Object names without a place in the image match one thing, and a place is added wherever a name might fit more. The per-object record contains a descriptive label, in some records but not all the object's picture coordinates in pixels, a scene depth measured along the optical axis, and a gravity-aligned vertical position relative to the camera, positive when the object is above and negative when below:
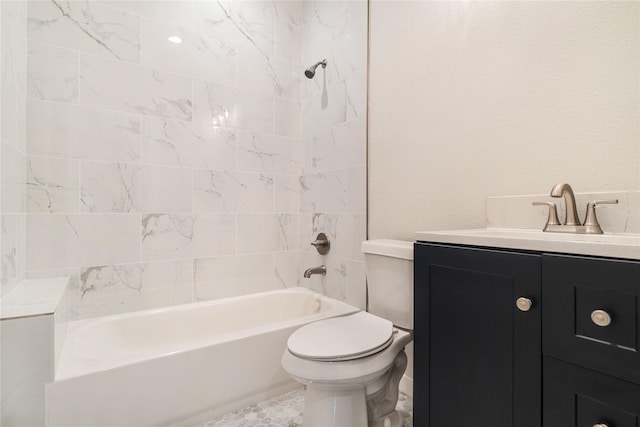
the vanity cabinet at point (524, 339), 0.66 -0.32
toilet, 1.15 -0.53
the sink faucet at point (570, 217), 0.98 -0.01
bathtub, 1.20 -0.70
